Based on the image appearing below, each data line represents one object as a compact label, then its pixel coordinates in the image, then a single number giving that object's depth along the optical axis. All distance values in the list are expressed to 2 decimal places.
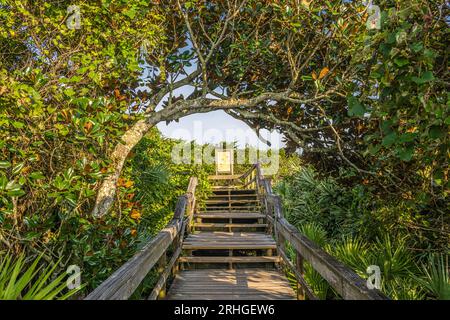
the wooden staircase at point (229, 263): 3.99
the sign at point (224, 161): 14.48
